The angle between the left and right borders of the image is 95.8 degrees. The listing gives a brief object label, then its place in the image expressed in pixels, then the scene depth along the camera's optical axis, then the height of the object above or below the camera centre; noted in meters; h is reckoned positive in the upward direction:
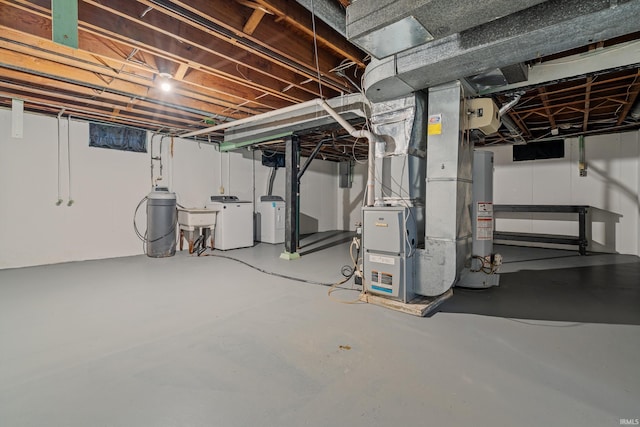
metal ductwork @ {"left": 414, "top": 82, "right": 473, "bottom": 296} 2.53 +0.12
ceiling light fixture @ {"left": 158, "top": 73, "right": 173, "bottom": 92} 3.16 +1.45
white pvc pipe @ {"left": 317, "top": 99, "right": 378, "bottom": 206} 2.90 +0.47
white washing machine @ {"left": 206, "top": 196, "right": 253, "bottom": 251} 5.66 -0.27
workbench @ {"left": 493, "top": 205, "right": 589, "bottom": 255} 5.27 -0.50
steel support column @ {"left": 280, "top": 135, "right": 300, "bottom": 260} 4.96 +0.27
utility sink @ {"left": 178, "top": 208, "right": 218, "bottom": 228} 5.31 -0.15
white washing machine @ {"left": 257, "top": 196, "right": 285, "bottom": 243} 6.38 -0.20
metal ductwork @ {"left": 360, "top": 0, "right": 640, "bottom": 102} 1.65 +1.14
